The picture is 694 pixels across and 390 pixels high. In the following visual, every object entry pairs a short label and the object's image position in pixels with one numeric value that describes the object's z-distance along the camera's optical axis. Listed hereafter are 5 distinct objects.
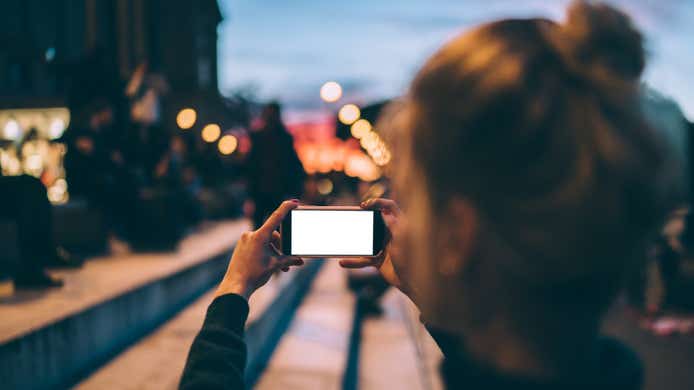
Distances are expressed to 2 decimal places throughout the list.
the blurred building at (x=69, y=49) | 7.11
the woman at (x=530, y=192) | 0.69
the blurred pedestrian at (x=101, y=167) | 6.37
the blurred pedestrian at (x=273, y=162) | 6.34
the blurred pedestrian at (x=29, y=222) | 4.22
